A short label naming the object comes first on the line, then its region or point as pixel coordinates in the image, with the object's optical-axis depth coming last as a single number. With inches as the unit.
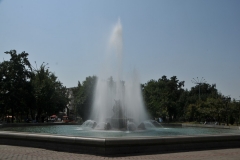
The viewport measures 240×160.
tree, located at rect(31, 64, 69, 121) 1267.0
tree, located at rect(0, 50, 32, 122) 1114.1
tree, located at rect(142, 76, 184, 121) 1869.5
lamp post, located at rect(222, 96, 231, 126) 1571.9
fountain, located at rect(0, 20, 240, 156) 287.9
